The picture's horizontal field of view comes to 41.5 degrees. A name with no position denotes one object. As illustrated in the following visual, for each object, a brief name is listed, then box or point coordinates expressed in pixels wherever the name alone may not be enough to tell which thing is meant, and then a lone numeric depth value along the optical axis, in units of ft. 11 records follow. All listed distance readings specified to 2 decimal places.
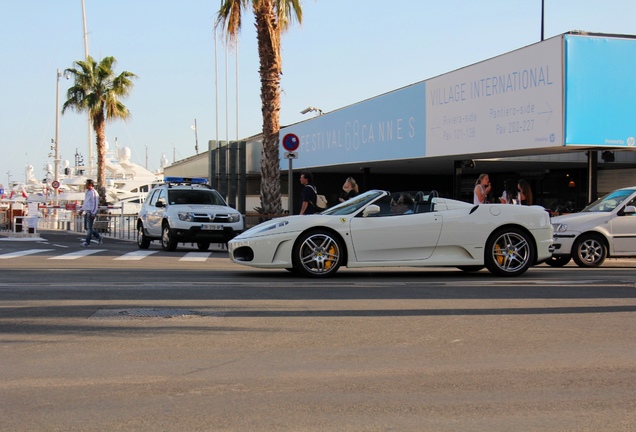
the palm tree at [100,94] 155.33
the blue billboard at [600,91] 60.80
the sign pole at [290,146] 68.54
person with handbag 61.41
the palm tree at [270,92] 81.56
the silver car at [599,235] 52.49
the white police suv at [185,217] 66.44
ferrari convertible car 40.22
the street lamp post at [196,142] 346.05
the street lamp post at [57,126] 187.07
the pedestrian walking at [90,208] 76.64
